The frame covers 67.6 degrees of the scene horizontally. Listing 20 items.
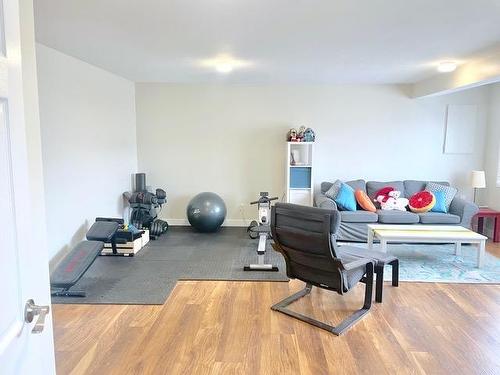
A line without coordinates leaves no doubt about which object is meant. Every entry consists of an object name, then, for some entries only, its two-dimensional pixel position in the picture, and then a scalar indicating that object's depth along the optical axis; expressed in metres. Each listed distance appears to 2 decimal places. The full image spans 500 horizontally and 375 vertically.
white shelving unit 5.75
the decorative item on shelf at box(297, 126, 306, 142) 5.71
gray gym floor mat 3.42
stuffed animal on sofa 5.37
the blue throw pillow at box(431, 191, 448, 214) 5.28
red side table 5.25
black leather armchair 2.78
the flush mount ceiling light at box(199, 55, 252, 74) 4.04
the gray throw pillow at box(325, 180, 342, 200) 5.46
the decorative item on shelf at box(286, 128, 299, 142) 5.71
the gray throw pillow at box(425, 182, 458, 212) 5.37
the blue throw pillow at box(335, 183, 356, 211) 5.32
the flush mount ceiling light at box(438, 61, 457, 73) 4.20
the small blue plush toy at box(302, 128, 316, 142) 5.70
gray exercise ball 5.57
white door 0.87
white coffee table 4.08
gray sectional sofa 5.03
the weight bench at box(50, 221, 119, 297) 3.38
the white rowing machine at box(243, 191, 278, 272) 4.06
